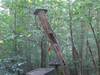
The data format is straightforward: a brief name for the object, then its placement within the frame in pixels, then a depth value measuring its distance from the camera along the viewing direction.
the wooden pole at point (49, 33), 4.77
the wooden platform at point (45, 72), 5.71
